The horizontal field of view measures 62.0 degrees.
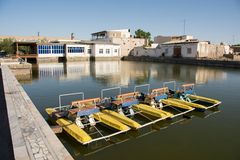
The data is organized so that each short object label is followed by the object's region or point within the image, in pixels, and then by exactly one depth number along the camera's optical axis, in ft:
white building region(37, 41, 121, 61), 153.69
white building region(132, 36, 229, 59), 153.79
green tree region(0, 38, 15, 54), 176.24
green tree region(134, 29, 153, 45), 250.10
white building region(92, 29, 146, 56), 200.21
